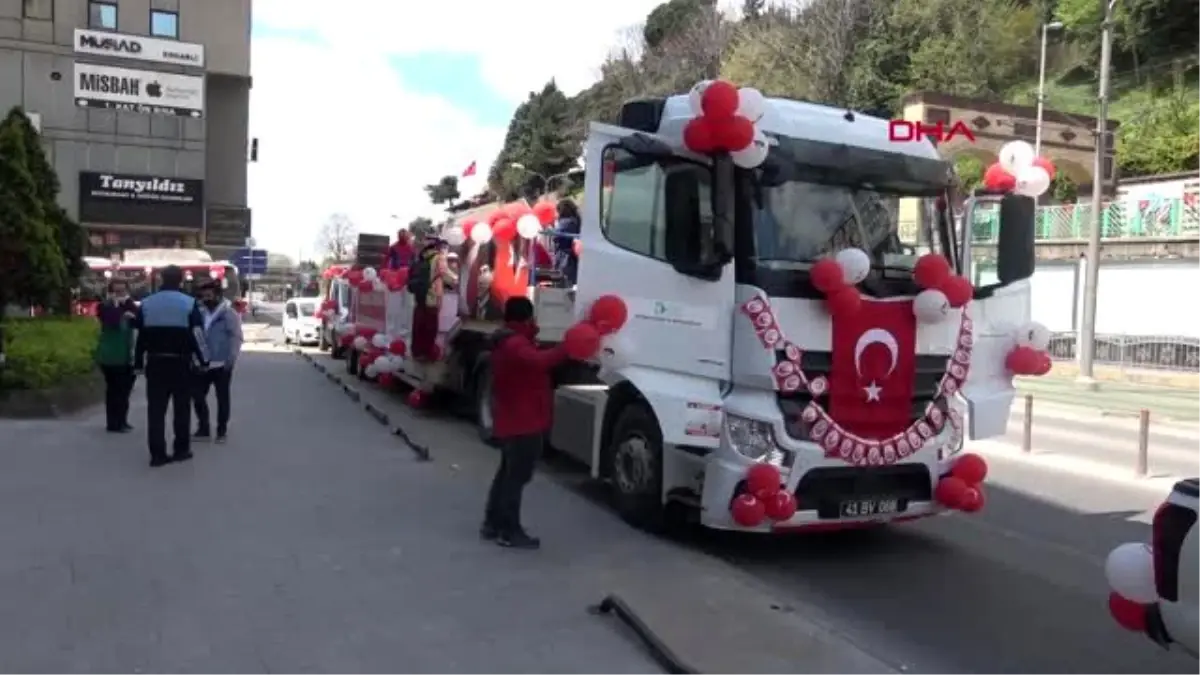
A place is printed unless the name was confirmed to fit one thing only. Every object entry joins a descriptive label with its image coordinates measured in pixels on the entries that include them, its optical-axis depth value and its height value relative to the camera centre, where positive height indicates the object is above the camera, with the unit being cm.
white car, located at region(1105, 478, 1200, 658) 456 -114
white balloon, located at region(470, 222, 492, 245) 1296 +61
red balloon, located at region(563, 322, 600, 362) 725 -34
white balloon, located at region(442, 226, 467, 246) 1405 +61
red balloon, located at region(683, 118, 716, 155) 725 +102
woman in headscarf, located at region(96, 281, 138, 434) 1257 -89
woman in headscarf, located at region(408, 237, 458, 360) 1468 -9
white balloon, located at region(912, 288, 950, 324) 734 -3
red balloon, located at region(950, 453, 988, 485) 773 -115
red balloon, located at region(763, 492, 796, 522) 707 -132
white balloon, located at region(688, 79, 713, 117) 735 +129
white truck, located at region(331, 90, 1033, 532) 730 -20
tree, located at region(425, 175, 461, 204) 8070 +736
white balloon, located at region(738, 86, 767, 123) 729 +124
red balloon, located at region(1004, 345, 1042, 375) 816 -40
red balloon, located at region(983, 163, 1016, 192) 829 +91
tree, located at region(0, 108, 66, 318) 1589 +43
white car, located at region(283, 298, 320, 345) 3603 -140
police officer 1029 -70
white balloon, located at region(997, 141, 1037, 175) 828 +109
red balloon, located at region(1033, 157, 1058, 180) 833 +106
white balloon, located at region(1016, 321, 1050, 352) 829 -23
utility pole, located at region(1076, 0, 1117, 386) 2573 +154
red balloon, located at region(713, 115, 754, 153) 720 +103
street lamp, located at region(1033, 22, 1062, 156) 4082 +706
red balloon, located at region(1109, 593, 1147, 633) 489 -135
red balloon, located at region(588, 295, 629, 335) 744 -17
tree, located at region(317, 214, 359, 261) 9642 +347
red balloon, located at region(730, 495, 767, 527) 705 -136
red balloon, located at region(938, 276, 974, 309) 741 +8
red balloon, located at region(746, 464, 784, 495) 707 -116
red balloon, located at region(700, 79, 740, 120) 720 +124
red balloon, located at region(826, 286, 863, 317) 716 -2
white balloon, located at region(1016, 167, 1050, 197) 820 +91
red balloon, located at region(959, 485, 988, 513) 767 -136
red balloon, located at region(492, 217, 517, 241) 1236 +62
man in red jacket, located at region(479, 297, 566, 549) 746 -82
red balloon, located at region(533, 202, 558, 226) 1199 +80
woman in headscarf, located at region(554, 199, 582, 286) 1165 +54
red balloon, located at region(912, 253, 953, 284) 742 +20
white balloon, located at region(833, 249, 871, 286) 712 +22
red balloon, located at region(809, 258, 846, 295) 711 +13
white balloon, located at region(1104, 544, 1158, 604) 484 -116
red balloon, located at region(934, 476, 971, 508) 766 -129
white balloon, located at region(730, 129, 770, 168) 730 +91
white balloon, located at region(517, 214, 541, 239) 1158 +63
